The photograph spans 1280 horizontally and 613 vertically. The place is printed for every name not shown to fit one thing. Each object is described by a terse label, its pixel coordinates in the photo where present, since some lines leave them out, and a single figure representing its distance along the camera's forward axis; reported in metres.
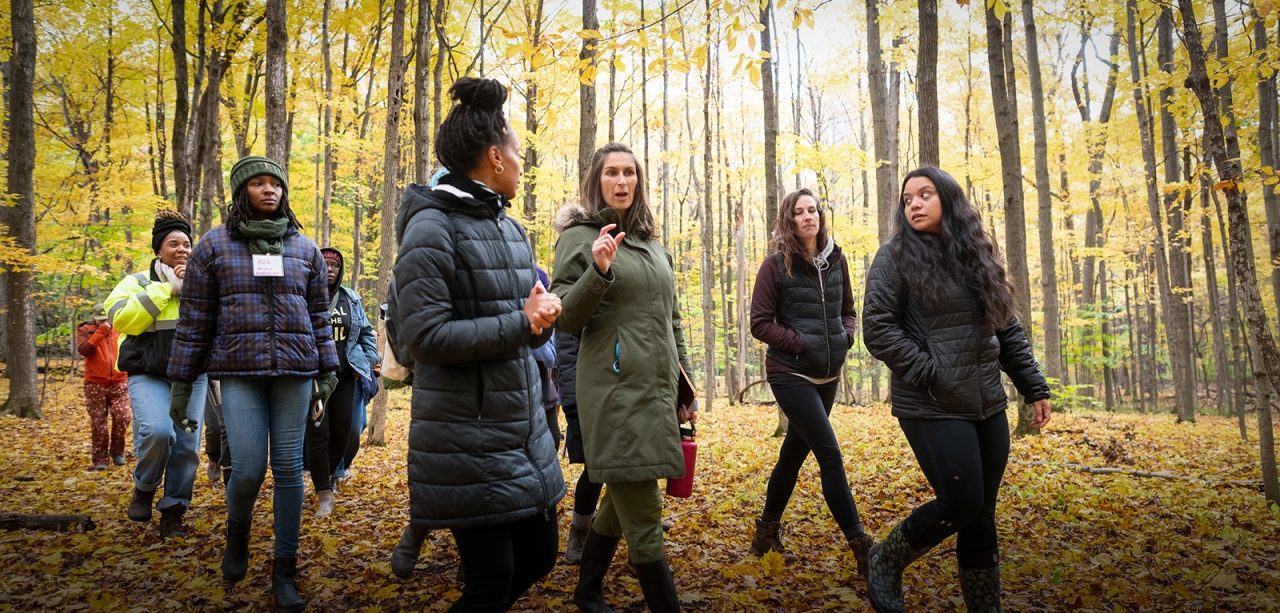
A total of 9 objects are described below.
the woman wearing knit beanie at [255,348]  3.10
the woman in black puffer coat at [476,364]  1.93
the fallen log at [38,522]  4.27
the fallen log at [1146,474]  5.48
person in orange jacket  6.46
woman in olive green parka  2.49
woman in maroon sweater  3.54
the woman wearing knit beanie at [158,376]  4.15
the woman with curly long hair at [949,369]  2.81
